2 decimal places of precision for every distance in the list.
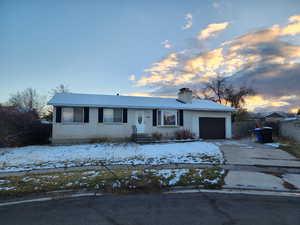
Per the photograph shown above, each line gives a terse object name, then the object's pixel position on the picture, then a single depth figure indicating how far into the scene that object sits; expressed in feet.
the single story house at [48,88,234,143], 40.91
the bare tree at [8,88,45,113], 96.75
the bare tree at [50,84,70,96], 95.94
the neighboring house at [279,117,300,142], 40.24
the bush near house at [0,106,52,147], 38.42
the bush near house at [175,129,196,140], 46.34
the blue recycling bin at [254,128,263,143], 41.66
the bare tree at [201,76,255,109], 101.81
